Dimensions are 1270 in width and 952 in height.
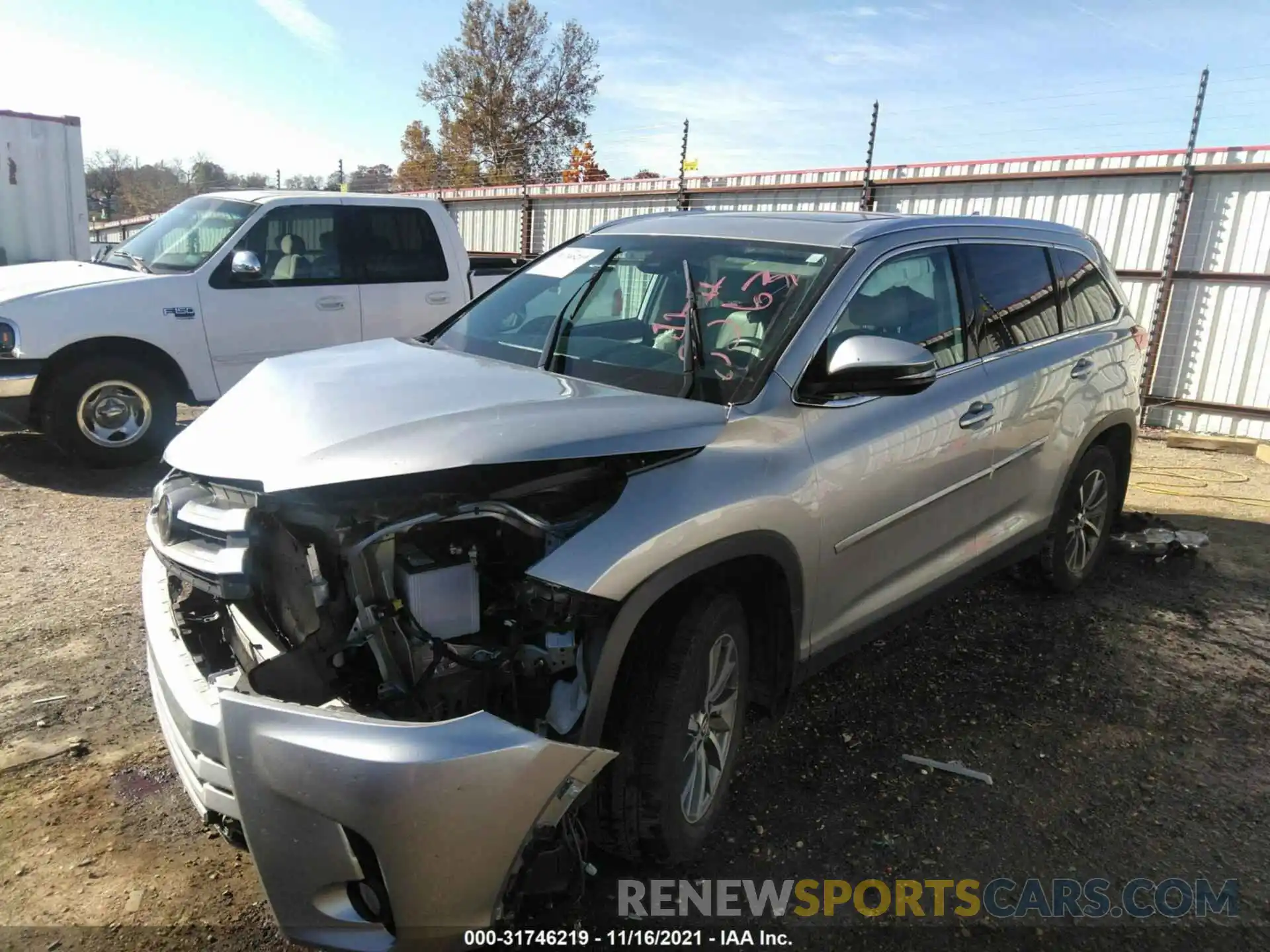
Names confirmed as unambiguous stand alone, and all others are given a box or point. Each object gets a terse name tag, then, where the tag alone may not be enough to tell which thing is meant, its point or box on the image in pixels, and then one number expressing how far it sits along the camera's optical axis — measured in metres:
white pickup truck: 5.89
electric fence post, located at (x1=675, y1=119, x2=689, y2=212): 13.26
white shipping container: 11.29
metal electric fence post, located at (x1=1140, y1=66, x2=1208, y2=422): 9.08
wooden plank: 8.78
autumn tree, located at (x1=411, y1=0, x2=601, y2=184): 40.09
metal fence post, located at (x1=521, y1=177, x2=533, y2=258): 16.28
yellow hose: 7.14
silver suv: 1.87
